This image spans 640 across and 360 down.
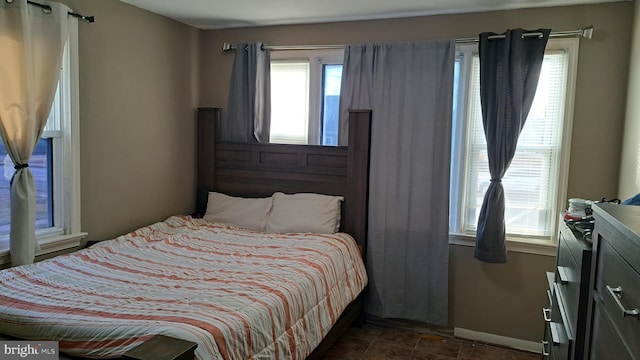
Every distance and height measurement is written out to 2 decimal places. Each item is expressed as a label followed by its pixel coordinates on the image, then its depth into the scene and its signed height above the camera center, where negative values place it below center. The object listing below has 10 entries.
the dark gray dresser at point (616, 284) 1.00 -0.31
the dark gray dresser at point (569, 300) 1.51 -0.55
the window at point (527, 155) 3.20 -0.01
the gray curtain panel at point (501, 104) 3.13 +0.33
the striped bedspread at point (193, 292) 1.85 -0.74
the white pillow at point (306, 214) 3.60 -0.55
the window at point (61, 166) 2.89 -0.20
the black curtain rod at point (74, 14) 2.63 +0.75
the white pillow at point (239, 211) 3.76 -0.57
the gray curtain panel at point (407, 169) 3.44 -0.15
